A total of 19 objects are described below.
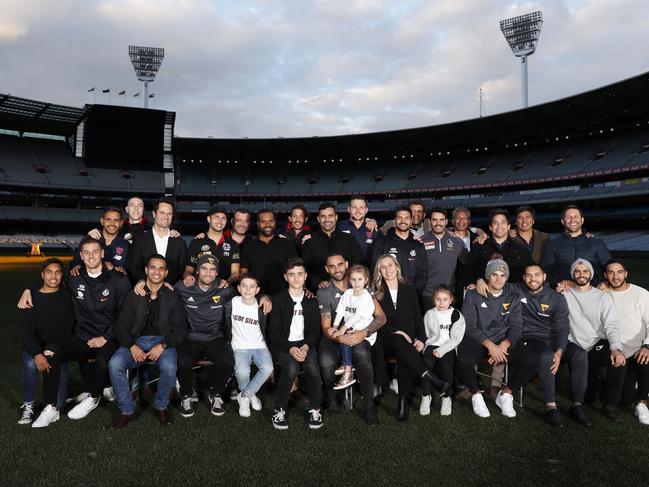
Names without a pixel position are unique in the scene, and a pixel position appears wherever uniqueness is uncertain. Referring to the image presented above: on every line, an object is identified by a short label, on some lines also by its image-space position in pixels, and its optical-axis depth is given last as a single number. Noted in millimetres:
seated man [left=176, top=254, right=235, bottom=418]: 4762
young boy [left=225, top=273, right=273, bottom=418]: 4848
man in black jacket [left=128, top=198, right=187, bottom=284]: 5652
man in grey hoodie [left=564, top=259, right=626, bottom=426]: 4707
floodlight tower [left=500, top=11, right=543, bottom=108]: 44094
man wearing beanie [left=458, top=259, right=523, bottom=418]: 4867
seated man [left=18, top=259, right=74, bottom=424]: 4574
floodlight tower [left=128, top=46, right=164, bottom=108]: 50438
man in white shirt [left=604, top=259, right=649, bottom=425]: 4703
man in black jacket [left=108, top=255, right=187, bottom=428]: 4512
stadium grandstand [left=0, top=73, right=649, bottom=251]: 37812
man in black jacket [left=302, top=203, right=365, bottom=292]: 5922
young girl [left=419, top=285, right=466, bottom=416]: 4781
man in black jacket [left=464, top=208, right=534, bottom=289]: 5805
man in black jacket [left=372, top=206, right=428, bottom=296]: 5863
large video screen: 42156
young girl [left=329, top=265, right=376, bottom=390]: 4902
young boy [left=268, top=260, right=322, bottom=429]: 4695
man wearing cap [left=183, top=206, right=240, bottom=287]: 5934
